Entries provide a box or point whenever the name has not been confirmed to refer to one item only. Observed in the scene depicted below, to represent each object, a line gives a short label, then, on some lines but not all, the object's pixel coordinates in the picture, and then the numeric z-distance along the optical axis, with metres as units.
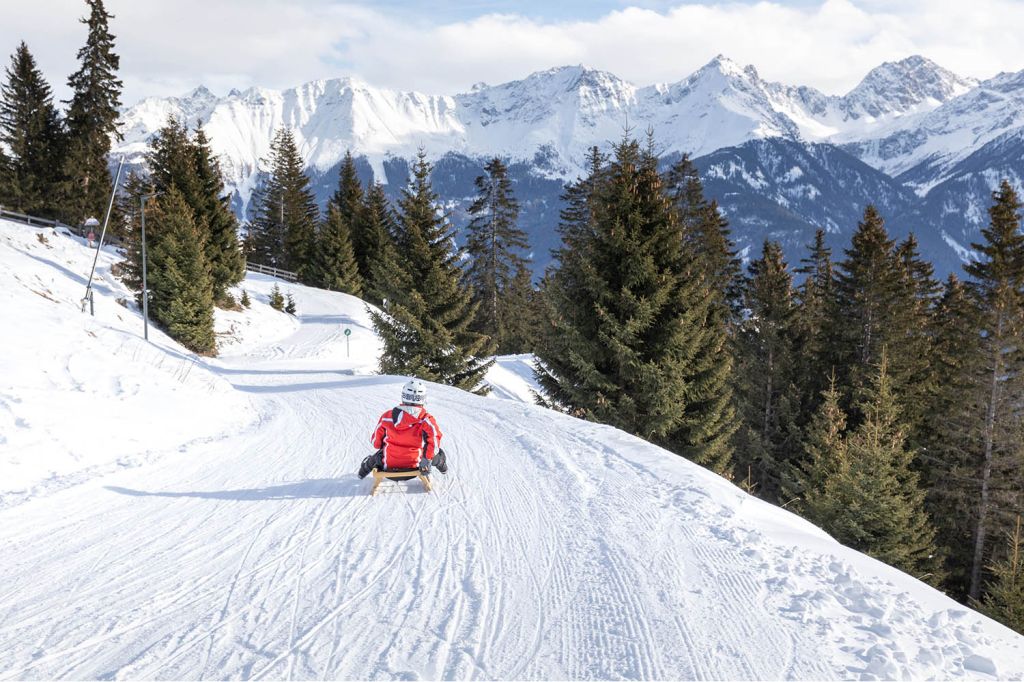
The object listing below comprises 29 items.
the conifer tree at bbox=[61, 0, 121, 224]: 34.56
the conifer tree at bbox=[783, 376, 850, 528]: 14.29
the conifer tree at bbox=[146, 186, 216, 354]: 27.41
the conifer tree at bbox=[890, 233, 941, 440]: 23.99
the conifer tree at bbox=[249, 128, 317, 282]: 57.81
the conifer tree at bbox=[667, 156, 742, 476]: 16.58
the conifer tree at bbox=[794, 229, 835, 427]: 26.00
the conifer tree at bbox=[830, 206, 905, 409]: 24.06
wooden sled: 7.49
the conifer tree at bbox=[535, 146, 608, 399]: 16.62
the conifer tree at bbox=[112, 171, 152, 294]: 28.27
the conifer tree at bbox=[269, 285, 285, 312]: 40.78
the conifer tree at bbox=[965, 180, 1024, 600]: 20.17
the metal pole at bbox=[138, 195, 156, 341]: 22.26
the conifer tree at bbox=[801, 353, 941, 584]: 13.81
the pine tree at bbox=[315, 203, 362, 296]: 50.84
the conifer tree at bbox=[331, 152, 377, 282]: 55.41
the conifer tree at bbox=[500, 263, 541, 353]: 45.25
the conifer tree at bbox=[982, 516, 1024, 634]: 11.72
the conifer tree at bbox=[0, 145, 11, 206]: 37.03
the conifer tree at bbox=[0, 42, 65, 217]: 37.28
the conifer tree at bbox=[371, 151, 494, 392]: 21.55
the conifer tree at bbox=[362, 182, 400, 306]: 52.47
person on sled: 7.62
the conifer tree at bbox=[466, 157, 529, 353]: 41.09
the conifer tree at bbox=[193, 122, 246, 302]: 35.31
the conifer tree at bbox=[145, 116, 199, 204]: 35.50
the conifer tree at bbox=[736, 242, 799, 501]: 27.52
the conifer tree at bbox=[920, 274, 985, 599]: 21.03
